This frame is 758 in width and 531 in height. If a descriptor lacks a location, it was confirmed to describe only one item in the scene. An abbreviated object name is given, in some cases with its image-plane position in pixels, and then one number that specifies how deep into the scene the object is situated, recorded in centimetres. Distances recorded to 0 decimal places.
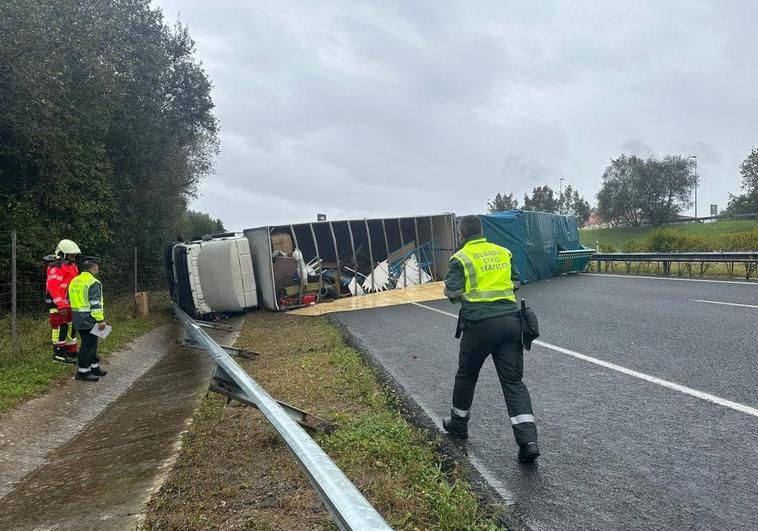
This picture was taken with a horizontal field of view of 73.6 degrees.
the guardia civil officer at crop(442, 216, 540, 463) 370
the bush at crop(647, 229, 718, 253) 1934
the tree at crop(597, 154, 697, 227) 4616
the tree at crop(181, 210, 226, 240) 4666
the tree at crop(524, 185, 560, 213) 6378
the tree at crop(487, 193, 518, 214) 7256
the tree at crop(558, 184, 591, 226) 6525
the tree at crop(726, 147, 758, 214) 4265
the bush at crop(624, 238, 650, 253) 2170
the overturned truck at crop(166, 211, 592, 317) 1345
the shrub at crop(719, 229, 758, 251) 1758
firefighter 814
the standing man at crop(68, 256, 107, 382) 722
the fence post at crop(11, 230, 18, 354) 792
